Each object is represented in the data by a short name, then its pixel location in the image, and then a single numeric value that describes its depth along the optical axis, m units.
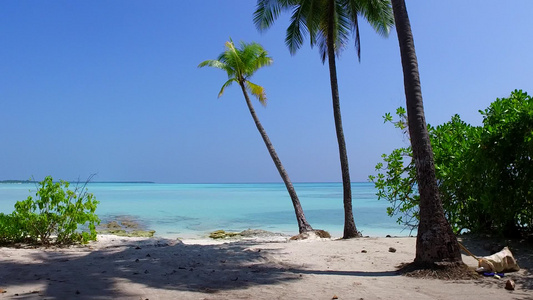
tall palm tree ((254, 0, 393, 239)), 11.93
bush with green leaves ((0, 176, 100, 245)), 8.67
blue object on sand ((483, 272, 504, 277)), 5.72
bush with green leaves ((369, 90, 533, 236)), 7.09
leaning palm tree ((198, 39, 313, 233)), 17.34
